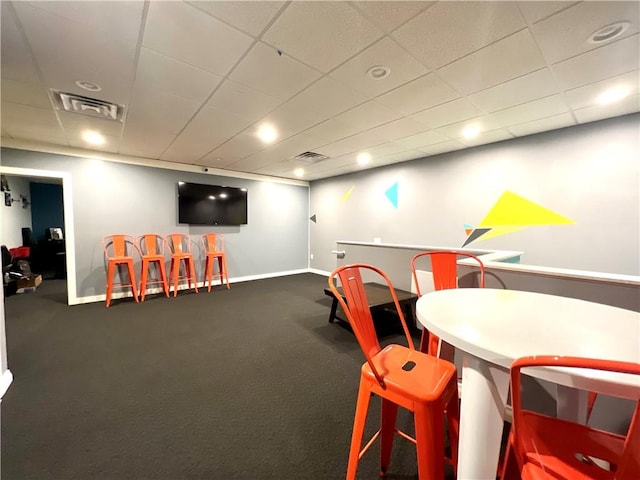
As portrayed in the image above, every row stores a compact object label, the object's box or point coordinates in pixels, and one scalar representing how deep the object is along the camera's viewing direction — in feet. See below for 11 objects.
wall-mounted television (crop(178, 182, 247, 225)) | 16.08
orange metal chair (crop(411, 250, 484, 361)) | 5.98
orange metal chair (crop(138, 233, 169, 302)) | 13.75
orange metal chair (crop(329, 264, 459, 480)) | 3.02
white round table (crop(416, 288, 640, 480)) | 2.25
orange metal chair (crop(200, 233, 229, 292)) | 16.07
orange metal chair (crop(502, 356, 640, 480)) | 1.71
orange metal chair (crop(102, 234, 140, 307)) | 12.79
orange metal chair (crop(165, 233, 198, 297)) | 14.65
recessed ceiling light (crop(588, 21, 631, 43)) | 4.84
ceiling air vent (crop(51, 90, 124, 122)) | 7.65
